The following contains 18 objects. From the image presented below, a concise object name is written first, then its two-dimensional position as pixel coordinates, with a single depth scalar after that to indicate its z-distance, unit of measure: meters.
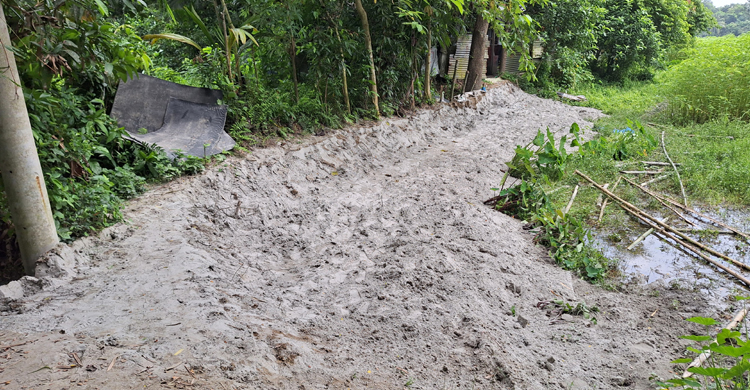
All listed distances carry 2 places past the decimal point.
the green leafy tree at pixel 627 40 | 15.76
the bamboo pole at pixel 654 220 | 4.16
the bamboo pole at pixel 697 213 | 4.66
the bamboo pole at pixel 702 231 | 4.72
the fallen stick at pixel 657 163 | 6.50
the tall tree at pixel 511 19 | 7.57
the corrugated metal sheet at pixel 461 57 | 12.76
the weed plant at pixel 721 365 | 1.80
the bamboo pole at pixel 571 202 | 5.08
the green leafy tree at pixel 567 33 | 13.72
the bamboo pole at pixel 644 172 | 6.12
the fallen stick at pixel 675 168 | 5.50
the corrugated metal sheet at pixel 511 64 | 15.54
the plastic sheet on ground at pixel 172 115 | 4.98
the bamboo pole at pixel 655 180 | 5.97
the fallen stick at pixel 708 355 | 2.59
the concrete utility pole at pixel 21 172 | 2.80
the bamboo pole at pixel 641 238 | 4.54
